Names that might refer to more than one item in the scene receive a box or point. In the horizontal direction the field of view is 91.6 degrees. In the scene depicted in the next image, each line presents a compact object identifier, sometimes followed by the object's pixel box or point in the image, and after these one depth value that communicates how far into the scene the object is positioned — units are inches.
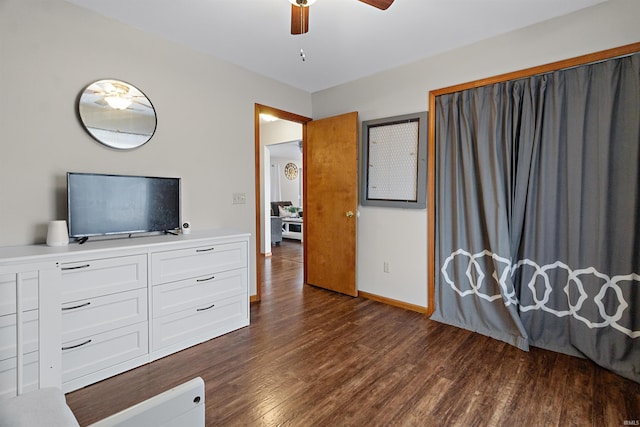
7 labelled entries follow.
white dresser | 64.2
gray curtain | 80.8
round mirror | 88.7
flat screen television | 82.9
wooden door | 138.0
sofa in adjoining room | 301.9
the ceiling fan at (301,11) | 68.3
